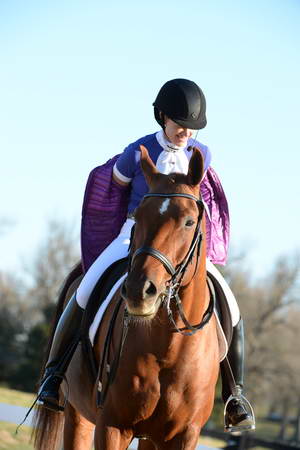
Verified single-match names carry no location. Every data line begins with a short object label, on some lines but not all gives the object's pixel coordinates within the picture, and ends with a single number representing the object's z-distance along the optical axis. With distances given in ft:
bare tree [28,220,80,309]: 382.01
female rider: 38.83
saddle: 38.70
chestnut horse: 30.42
